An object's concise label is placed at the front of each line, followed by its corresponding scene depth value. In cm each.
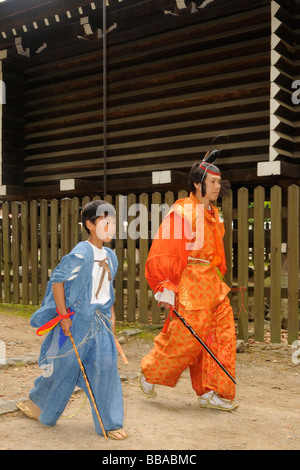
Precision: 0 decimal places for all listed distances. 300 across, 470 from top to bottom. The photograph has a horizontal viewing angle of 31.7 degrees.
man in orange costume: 378
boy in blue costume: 310
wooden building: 762
